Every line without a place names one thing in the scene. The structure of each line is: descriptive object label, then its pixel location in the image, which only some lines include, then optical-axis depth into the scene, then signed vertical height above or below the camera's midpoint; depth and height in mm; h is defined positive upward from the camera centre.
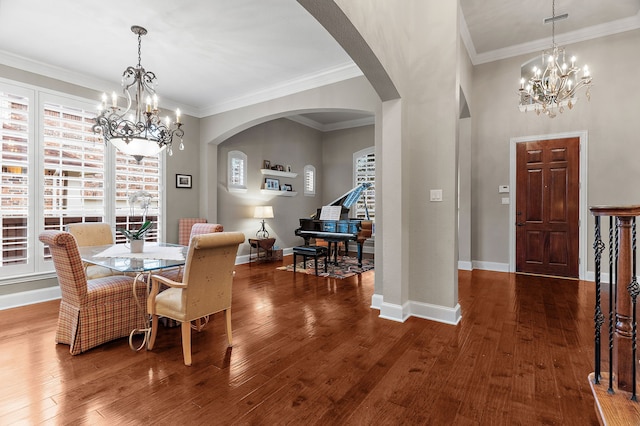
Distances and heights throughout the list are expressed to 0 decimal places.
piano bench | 5422 -699
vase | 3150 -353
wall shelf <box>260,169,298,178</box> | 6897 +915
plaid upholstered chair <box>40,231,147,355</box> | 2520 -805
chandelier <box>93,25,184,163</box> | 2928 +805
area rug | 5455 -1068
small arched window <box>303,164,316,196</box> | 8336 +890
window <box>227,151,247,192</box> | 6379 +868
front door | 5012 +106
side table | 6434 -711
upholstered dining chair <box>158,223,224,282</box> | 3195 -261
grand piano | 5910 -294
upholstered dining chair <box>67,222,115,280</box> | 3528 -313
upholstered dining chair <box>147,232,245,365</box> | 2346 -607
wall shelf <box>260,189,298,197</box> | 7052 +468
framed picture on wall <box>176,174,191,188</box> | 5586 +569
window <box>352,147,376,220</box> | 8094 +989
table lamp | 6629 -19
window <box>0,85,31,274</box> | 3764 +441
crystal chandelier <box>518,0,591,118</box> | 3965 +1714
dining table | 2564 -440
